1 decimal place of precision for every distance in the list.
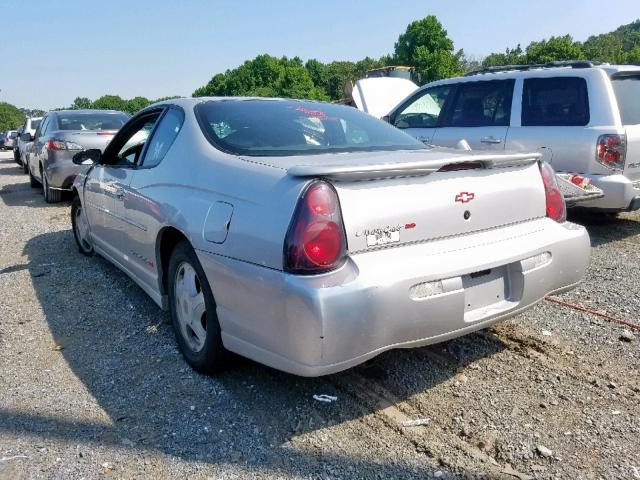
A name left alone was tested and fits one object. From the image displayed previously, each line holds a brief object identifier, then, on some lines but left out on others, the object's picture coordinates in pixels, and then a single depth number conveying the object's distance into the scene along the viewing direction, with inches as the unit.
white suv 217.2
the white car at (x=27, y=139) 490.9
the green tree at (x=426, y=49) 2450.3
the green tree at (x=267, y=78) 2923.2
